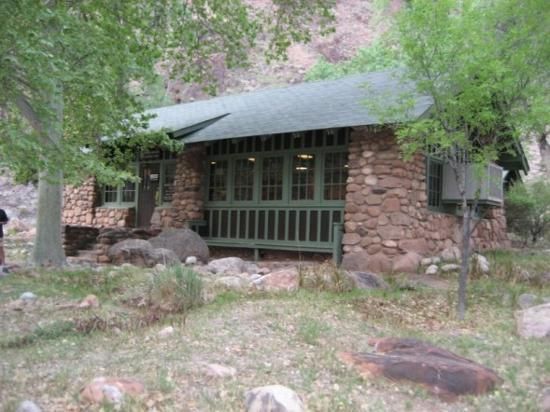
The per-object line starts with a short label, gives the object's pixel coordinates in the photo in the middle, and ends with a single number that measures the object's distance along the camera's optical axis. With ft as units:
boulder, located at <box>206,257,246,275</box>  32.78
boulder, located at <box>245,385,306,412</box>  11.85
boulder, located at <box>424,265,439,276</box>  33.47
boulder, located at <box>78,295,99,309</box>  21.99
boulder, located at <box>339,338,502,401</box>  13.94
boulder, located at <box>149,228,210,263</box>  38.47
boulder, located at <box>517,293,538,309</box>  23.43
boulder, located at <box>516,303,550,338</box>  18.78
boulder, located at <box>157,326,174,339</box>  17.38
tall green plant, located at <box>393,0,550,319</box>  21.21
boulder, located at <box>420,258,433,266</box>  34.63
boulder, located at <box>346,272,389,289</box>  26.37
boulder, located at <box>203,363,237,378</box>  14.10
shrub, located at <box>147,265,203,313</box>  21.20
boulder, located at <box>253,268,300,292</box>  25.30
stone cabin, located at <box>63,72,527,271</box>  35.24
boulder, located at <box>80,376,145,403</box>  12.49
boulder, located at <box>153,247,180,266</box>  34.14
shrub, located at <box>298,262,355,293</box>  25.20
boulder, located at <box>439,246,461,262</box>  36.86
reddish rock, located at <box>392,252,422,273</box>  34.01
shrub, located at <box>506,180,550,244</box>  50.83
